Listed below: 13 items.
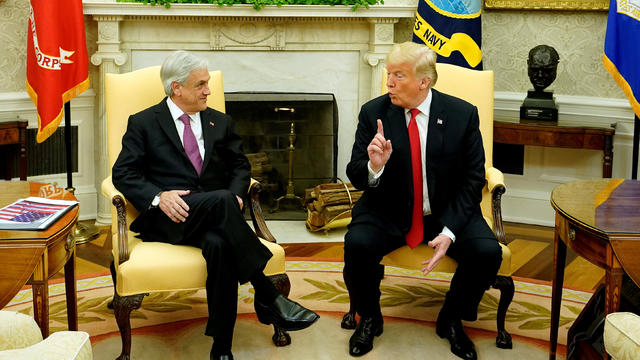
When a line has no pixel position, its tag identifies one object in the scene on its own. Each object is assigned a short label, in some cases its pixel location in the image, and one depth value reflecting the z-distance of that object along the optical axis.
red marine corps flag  4.60
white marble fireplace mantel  5.12
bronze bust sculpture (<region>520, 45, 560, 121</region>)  5.00
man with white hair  3.02
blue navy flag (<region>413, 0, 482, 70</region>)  4.98
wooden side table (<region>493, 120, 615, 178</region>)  4.75
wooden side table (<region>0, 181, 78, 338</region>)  2.37
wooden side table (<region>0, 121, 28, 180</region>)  4.76
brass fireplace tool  5.36
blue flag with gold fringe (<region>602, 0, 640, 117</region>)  4.44
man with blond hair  3.17
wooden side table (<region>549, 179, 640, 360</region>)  2.47
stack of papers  2.51
